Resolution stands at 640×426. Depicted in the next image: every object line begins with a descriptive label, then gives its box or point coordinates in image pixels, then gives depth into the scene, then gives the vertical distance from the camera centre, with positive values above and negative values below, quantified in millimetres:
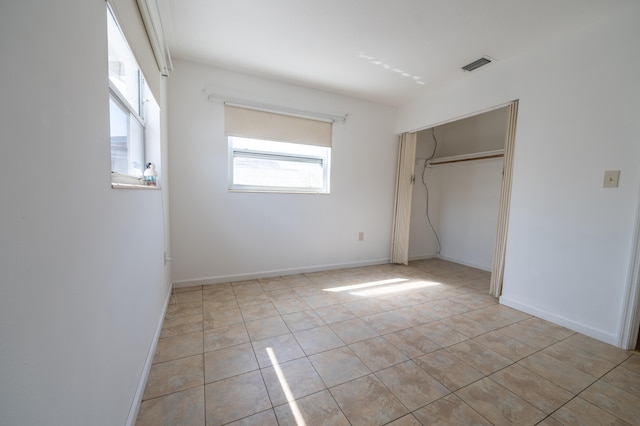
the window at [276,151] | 2889 +556
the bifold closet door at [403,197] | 3777 +53
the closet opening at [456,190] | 3691 +220
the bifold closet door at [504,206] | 2486 -7
